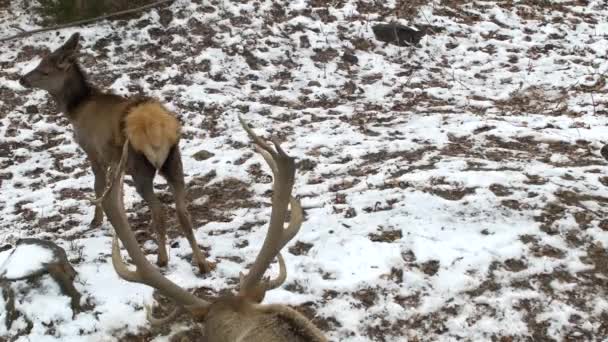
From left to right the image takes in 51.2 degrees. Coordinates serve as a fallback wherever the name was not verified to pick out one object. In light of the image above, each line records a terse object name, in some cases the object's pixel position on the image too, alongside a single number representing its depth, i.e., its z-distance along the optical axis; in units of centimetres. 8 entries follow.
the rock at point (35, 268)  507
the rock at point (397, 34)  1108
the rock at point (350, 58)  1061
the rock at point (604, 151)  733
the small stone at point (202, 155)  812
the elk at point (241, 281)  337
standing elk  550
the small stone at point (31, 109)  938
